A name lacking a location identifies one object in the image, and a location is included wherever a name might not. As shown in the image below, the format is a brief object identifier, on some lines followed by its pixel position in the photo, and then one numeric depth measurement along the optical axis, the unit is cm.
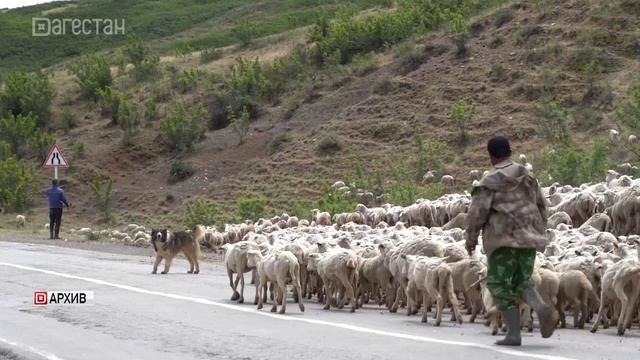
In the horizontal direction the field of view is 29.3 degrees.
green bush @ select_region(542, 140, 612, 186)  3253
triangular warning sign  3750
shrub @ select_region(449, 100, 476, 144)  4572
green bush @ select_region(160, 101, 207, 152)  5653
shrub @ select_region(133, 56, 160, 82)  7012
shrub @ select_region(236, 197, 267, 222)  4062
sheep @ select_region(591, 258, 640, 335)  1409
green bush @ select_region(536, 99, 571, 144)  4153
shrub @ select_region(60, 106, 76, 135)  6350
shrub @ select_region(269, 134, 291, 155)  5148
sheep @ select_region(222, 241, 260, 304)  1869
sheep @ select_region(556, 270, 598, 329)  1507
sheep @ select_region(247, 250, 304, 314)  1673
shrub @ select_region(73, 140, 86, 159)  5809
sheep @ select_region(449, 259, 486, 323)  1577
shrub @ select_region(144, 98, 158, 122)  6156
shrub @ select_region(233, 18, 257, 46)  7444
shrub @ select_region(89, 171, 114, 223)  4947
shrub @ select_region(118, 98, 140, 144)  5959
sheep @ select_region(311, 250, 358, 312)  1762
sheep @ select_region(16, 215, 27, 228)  4562
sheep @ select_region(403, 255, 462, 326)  1540
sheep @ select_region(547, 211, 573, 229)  2261
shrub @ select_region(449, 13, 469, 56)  5228
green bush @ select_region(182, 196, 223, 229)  4150
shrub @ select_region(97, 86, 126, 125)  6234
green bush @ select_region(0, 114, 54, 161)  5906
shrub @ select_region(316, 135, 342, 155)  4875
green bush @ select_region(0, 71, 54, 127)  6525
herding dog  2420
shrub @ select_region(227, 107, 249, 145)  5494
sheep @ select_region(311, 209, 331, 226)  3145
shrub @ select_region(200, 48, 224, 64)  7212
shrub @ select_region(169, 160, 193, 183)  5347
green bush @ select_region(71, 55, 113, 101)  6694
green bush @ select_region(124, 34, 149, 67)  7231
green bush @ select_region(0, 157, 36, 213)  5022
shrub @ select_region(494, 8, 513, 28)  5359
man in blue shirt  3597
